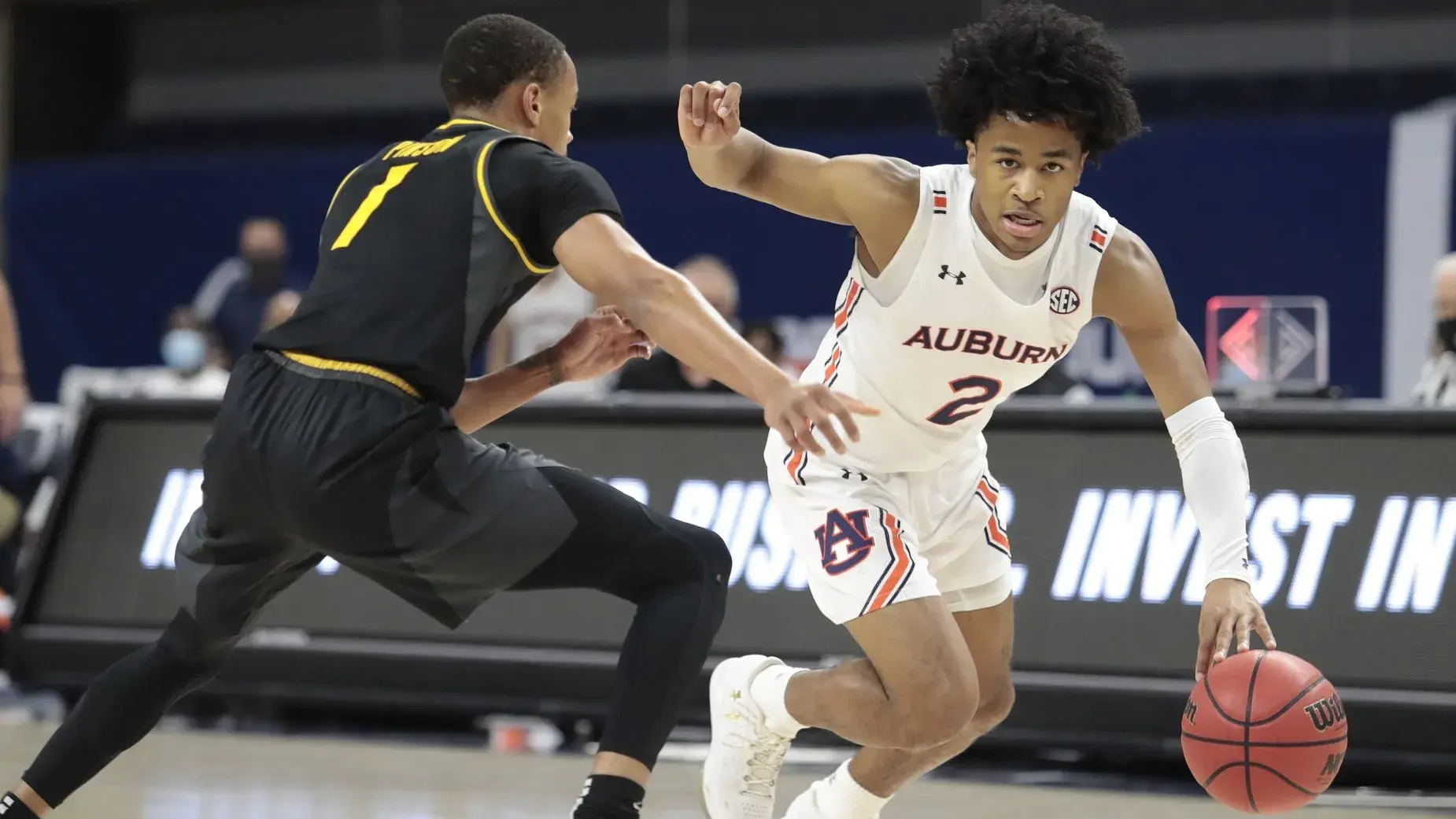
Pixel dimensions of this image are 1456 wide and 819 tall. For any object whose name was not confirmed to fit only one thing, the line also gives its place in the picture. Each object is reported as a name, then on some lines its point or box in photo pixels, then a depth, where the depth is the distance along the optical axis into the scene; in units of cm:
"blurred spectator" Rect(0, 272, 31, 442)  1329
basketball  852
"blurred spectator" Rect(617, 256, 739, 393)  1611
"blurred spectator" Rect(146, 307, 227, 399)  1945
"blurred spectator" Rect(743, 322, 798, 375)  1647
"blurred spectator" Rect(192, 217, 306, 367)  2142
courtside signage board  1195
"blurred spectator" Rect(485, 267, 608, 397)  1953
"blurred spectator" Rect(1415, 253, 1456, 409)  1347
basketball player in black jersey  746
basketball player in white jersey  830
